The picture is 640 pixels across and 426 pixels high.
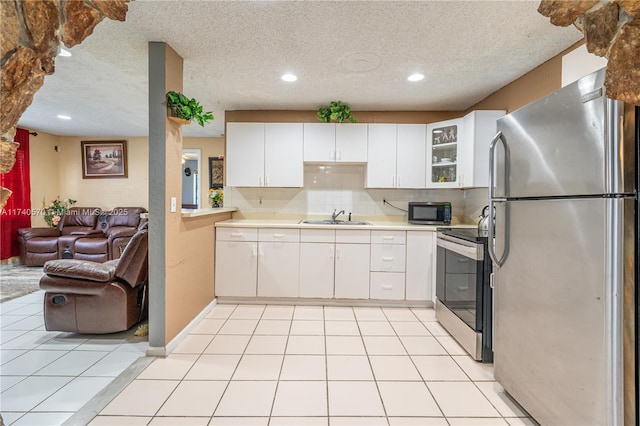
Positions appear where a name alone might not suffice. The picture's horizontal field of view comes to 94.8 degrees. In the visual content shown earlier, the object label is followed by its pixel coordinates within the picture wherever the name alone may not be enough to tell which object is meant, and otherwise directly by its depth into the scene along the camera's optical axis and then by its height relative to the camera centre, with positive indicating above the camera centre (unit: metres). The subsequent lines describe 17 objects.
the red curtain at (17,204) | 4.93 +0.11
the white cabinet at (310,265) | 3.34 -0.63
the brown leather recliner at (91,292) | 2.43 -0.69
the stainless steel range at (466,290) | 2.23 -0.69
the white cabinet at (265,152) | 3.68 +0.72
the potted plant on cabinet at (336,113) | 3.49 +1.17
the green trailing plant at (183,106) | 2.25 +0.82
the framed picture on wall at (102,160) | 5.91 +1.01
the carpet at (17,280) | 3.67 -0.99
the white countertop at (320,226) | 3.29 -0.19
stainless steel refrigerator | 1.16 -0.22
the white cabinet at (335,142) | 3.67 +0.85
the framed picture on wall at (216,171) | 5.85 +0.78
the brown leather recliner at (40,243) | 4.93 -0.55
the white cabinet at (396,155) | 3.67 +0.68
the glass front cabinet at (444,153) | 3.36 +0.67
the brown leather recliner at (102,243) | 4.87 -0.55
